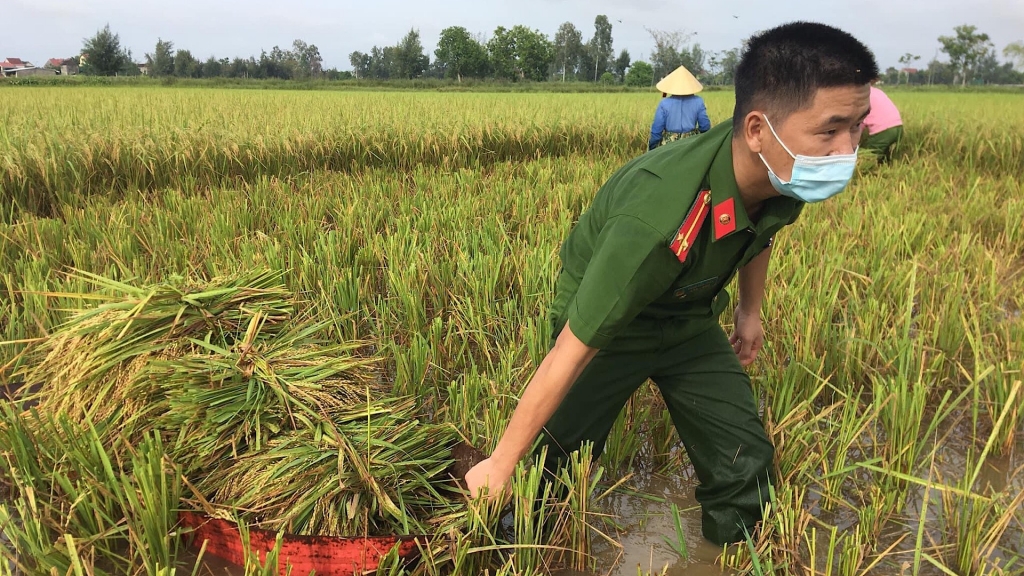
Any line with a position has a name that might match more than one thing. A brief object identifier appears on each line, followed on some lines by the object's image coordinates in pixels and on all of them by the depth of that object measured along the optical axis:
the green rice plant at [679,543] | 1.50
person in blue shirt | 6.02
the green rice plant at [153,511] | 1.27
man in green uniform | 1.22
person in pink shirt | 6.57
